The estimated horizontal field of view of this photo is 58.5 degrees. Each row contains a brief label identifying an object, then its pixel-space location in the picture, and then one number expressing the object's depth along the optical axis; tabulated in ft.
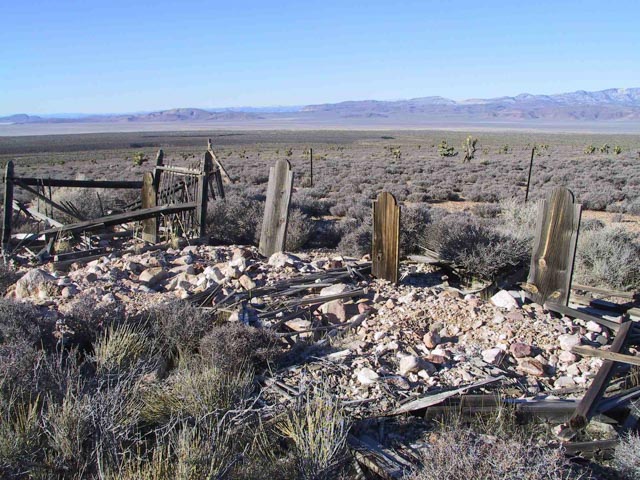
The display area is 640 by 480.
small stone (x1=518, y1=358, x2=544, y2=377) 15.69
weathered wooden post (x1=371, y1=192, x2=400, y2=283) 22.58
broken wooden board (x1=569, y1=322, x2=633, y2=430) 12.82
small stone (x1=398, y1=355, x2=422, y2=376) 15.44
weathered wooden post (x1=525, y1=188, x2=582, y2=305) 20.39
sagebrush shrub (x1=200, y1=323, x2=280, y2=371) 15.31
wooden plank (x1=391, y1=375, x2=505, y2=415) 13.24
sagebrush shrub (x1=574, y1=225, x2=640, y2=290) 28.19
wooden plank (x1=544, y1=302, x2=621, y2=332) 18.82
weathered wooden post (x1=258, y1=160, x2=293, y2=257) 27.45
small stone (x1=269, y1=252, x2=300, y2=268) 24.90
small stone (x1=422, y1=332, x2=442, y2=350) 17.16
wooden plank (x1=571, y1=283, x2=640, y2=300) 22.68
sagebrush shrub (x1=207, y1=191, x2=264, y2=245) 34.80
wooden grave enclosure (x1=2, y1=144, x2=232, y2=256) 28.55
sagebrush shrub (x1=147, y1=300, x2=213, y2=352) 16.98
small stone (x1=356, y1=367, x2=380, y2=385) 14.65
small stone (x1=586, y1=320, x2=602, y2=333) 18.72
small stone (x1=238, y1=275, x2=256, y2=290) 21.89
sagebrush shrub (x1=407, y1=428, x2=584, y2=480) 9.98
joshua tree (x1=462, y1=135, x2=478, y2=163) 133.91
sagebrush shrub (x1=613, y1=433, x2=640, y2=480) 11.19
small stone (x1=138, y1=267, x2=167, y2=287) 23.08
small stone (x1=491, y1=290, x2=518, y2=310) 19.98
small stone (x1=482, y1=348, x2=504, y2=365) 16.17
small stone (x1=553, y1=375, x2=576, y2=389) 15.20
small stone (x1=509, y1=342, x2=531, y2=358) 16.51
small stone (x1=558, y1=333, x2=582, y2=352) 16.90
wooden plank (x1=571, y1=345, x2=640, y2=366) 14.46
